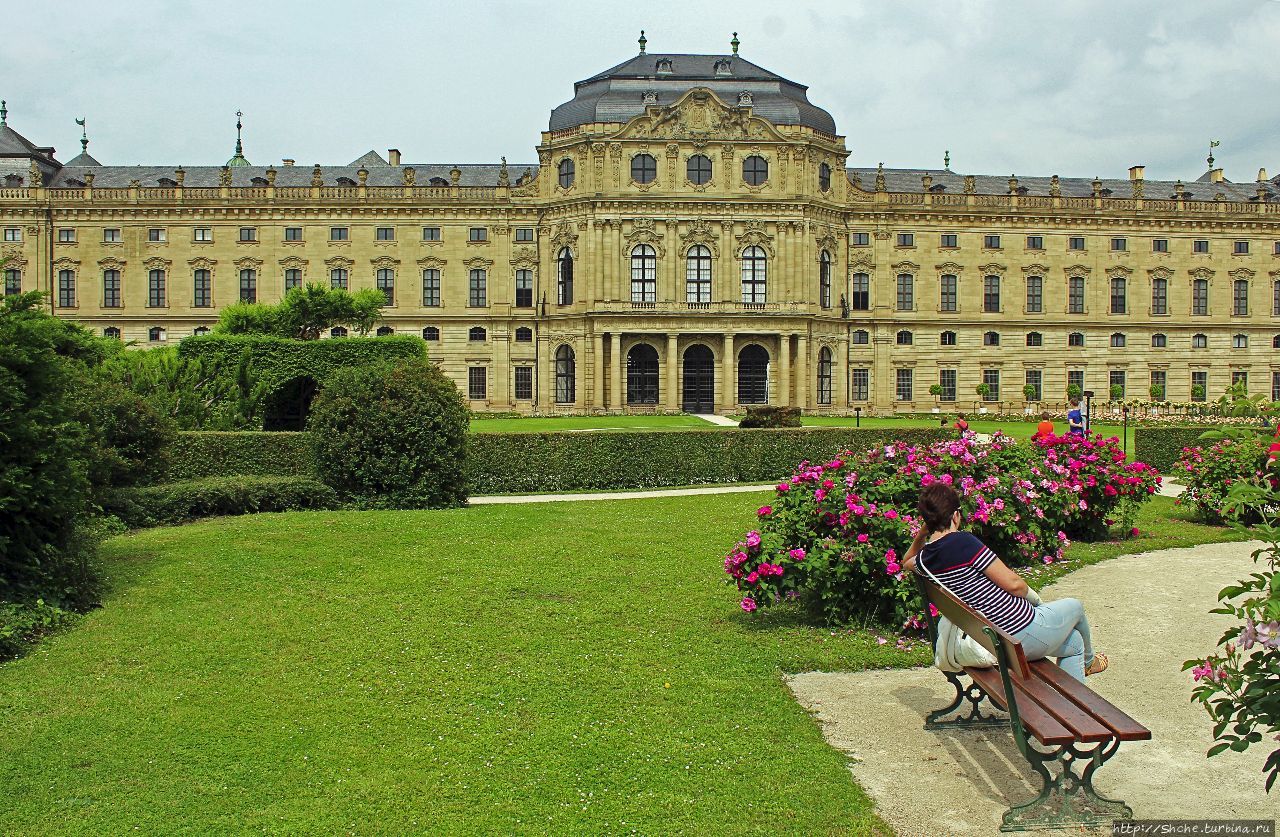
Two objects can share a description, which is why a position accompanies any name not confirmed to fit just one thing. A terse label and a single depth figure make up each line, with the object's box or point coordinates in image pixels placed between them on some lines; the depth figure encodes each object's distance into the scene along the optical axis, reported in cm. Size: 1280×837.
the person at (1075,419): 2696
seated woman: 652
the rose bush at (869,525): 936
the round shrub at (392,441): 1911
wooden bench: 546
